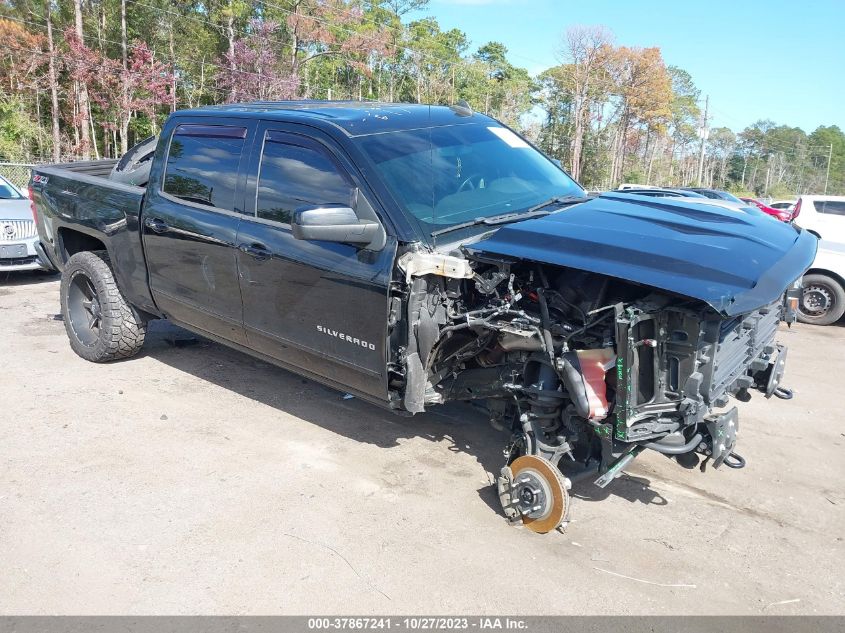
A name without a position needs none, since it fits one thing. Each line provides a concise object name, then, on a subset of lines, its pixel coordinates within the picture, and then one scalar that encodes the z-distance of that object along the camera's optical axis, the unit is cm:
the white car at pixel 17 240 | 866
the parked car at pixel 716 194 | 1209
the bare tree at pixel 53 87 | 2575
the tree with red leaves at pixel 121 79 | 2516
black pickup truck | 302
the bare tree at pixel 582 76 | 4749
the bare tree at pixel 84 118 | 2623
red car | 1297
